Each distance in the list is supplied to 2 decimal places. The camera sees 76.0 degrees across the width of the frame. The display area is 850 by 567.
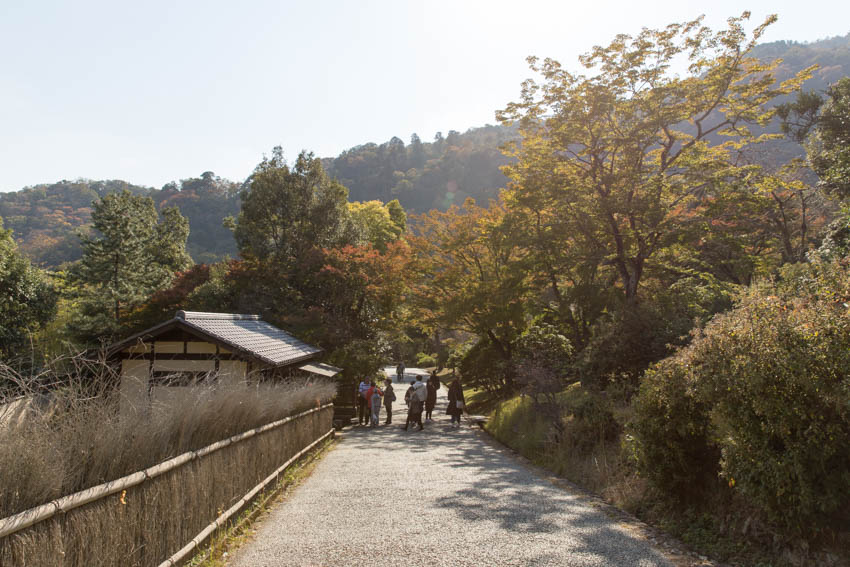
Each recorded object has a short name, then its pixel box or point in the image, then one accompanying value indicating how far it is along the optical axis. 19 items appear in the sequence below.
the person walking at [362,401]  18.92
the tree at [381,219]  43.35
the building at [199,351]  12.73
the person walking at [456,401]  19.19
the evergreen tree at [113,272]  30.48
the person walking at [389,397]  18.69
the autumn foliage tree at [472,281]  20.17
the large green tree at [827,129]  12.15
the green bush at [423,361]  49.42
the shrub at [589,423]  10.39
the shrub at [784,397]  4.44
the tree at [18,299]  25.59
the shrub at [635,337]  11.19
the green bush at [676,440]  6.40
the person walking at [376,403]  18.38
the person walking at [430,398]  19.77
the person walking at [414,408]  17.19
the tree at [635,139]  13.88
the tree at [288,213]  29.94
